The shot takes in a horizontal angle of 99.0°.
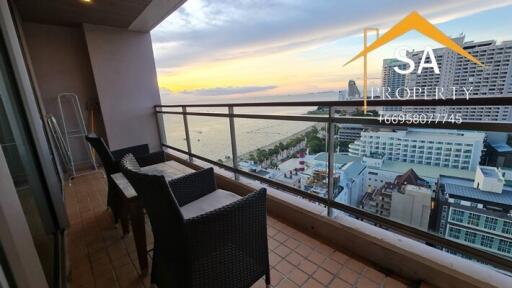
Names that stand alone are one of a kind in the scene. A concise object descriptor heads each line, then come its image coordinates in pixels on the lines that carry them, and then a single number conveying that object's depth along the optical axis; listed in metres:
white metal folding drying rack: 3.91
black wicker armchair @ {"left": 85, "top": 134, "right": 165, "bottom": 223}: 2.00
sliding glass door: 1.46
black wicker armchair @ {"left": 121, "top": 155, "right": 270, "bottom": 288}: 0.98
